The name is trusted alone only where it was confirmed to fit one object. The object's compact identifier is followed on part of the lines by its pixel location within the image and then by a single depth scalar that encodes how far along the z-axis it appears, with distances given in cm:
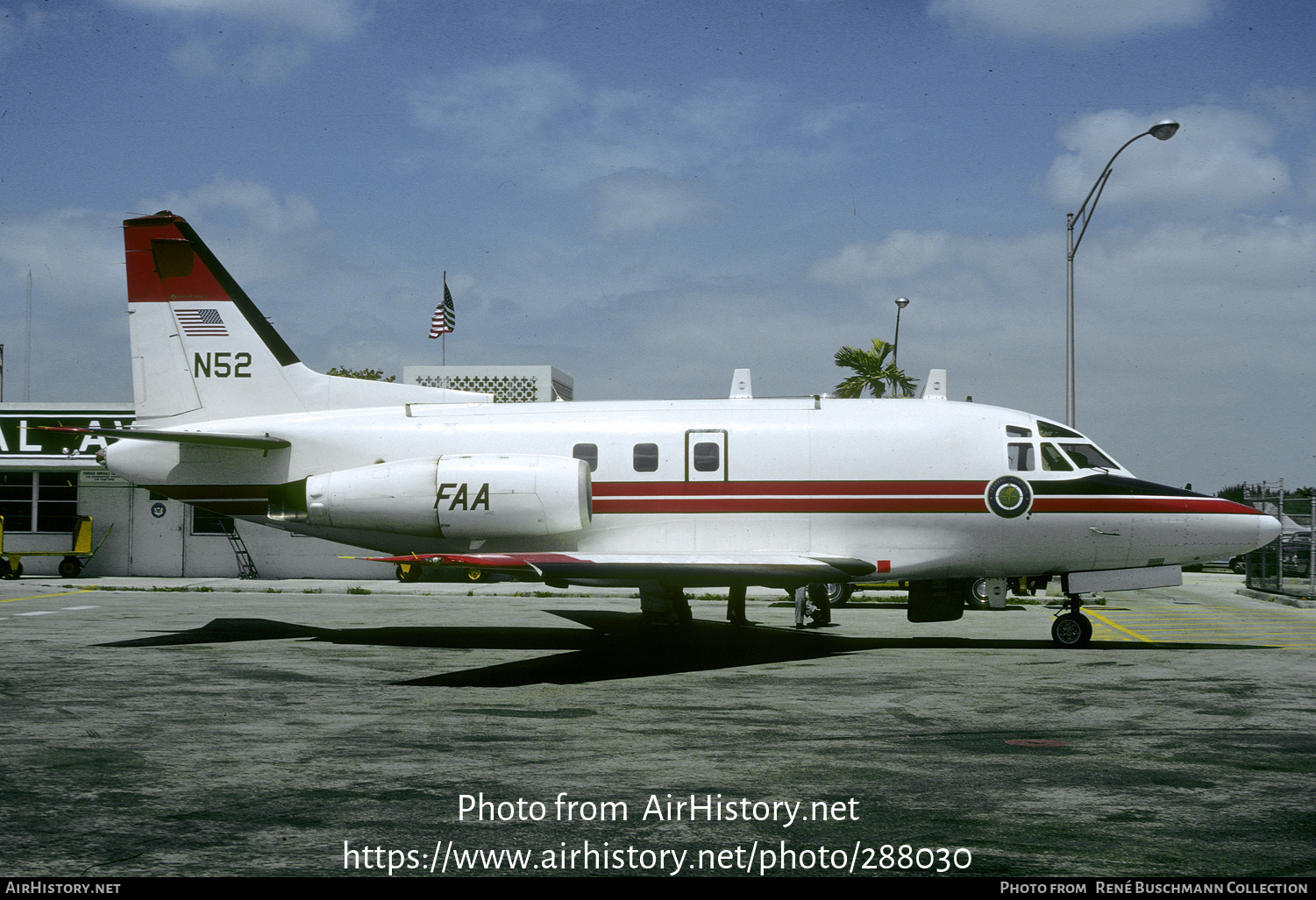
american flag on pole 3988
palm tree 4075
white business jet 1440
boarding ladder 3228
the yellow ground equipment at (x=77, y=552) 3134
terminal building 3238
